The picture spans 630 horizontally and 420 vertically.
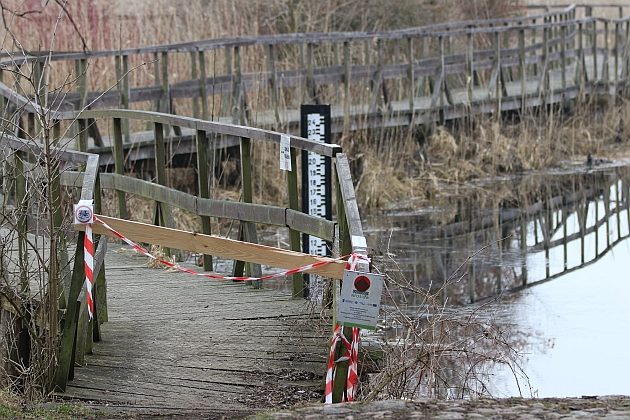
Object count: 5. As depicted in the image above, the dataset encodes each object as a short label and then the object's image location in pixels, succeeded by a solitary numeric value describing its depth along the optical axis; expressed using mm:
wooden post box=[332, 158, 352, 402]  11592
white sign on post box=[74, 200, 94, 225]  12378
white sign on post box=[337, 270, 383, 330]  10832
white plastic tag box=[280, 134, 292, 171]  15134
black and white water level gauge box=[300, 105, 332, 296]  19062
